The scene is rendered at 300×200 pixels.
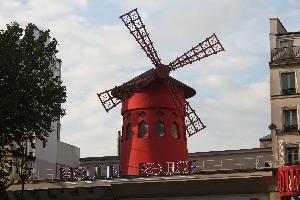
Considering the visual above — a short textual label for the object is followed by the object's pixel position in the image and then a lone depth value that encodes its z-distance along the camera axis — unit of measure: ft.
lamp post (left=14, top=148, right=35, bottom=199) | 94.02
